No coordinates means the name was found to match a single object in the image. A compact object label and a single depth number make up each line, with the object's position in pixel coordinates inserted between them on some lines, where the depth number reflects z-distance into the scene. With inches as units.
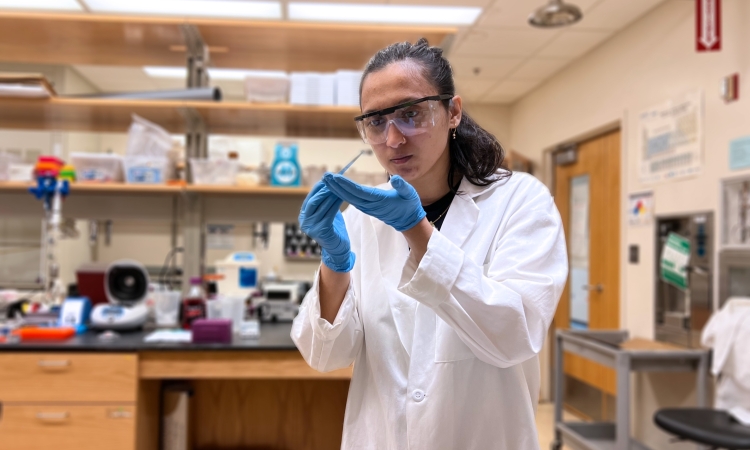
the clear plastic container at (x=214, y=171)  100.6
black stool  78.7
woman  30.4
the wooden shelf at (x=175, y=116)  98.6
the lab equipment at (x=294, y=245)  188.7
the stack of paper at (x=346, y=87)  100.2
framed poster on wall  108.3
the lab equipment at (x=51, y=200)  95.3
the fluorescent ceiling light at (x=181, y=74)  174.2
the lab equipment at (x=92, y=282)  98.5
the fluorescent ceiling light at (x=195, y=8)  130.8
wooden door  145.4
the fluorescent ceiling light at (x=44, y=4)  131.3
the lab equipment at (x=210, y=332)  81.3
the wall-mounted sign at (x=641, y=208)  123.9
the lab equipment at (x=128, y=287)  94.1
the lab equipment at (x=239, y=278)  113.4
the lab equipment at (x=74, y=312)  89.6
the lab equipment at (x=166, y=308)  96.4
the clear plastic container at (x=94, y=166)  100.0
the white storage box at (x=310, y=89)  99.7
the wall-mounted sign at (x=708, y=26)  94.9
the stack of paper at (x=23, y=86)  96.5
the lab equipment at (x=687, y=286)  104.7
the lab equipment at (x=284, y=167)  102.7
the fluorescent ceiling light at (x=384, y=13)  129.5
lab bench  76.9
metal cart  102.2
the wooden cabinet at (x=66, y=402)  76.8
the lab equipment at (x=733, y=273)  95.1
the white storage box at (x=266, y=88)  99.3
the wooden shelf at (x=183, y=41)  98.4
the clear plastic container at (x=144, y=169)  99.1
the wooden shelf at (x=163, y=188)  97.6
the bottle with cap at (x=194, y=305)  93.7
